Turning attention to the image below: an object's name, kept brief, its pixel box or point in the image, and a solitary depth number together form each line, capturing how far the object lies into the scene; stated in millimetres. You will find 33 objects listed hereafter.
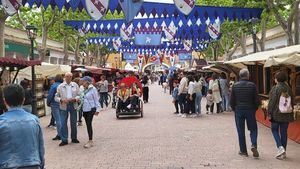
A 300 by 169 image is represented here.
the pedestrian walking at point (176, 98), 19094
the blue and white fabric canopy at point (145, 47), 37969
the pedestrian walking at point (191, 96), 17344
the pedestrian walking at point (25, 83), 13702
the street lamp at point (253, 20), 18727
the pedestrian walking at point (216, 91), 18781
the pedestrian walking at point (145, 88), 26297
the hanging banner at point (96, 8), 12398
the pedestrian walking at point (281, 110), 8812
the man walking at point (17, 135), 4133
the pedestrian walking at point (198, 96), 17625
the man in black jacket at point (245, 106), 9062
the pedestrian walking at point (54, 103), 12016
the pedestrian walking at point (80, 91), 11975
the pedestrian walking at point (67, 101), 10984
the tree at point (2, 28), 19469
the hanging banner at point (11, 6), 12817
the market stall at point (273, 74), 10859
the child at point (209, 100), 18969
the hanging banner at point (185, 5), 12656
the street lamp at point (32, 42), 16062
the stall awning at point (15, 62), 12979
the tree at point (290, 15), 18500
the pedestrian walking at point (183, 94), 17609
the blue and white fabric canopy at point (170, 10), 14047
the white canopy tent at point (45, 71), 20672
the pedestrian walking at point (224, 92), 19047
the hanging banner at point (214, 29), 24062
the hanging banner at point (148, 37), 30078
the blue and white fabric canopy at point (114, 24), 22891
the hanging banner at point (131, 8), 12414
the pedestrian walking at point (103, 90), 22578
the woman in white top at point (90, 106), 10648
